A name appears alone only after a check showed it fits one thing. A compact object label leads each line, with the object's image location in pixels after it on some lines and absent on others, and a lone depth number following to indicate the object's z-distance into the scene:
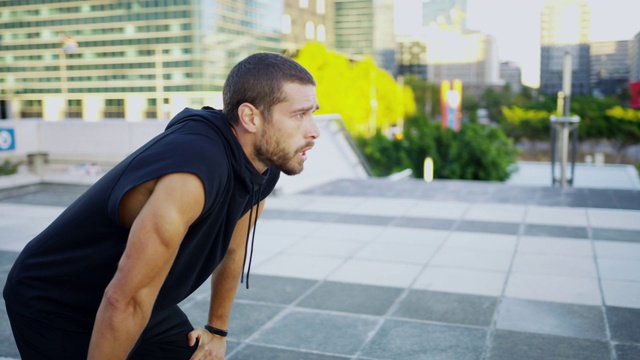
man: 1.72
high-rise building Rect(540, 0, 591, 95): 107.38
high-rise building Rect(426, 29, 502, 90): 189.75
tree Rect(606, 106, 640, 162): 48.88
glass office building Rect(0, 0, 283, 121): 92.44
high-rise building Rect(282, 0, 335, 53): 112.81
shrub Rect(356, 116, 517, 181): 19.42
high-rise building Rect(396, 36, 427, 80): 198.00
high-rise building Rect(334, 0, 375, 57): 182.25
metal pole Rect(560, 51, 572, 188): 12.37
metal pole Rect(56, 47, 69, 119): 99.94
